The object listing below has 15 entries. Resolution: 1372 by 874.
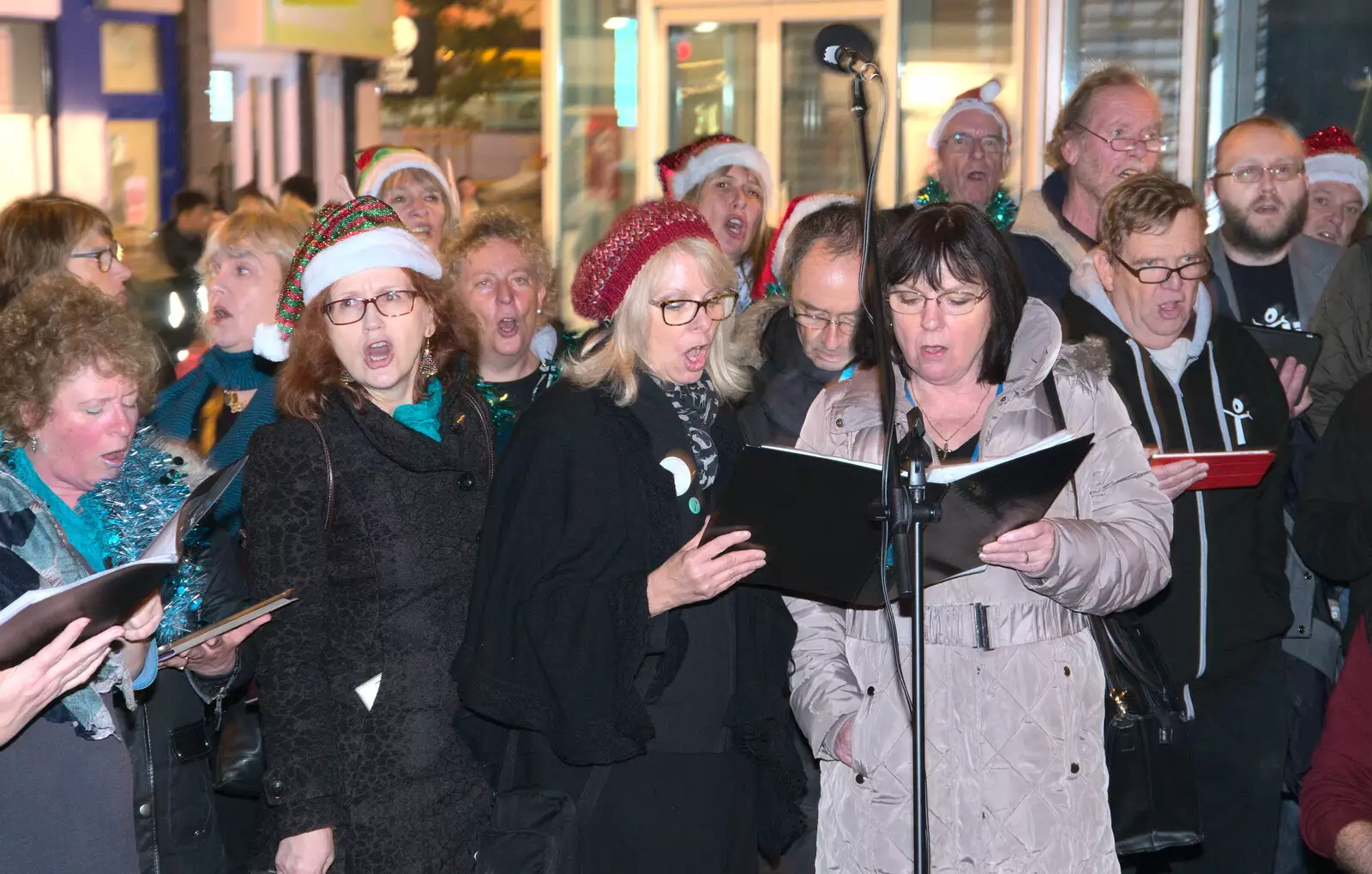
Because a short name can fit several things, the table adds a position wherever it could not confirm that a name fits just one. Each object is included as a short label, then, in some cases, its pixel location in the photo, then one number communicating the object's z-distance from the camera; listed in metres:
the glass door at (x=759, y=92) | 9.79
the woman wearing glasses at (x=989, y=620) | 2.84
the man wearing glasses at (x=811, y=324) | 3.88
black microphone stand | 2.40
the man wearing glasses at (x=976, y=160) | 5.62
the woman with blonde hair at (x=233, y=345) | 4.18
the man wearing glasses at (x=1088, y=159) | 4.86
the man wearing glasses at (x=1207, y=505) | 4.02
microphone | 2.28
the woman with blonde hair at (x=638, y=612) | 2.96
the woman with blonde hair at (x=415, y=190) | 5.34
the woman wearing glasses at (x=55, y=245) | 4.48
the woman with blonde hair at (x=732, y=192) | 5.56
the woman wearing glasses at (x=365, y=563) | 2.96
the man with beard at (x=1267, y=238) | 5.22
